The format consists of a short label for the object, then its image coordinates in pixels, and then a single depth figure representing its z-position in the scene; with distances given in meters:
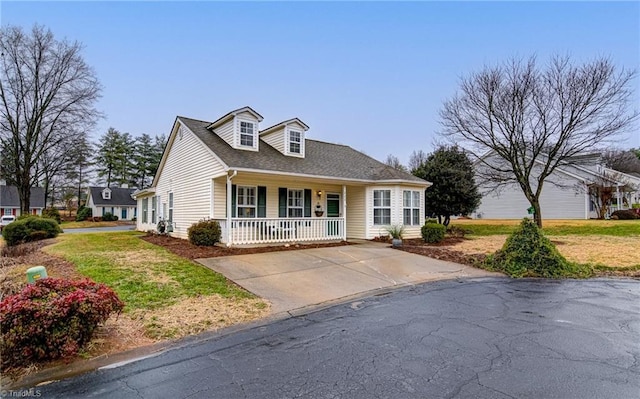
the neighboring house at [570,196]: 25.44
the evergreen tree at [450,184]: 17.62
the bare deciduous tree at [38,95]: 23.86
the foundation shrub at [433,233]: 14.58
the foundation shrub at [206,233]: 11.88
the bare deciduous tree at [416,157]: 56.54
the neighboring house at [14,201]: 45.75
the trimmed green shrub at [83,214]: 41.19
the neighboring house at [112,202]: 44.12
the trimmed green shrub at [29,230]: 15.67
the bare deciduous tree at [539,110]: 14.51
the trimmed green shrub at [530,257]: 8.96
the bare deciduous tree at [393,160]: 58.47
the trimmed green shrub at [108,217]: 41.25
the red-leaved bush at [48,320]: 3.58
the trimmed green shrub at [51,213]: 34.07
